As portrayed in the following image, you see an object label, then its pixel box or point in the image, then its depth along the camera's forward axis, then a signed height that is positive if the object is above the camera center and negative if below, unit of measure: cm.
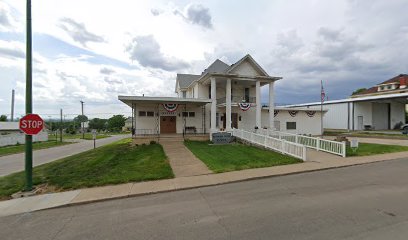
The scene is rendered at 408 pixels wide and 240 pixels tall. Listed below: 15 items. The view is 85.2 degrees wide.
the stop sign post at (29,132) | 731 -37
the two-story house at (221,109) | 2183 +130
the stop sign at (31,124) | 728 -10
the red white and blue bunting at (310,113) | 2862 +103
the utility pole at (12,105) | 5799 +417
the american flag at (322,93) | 2154 +272
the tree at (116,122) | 11962 -58
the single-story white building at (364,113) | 3284 +120
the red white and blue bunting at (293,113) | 2797 +101
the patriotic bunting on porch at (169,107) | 1996 +126
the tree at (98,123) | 12808 -126
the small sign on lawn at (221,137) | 1848 -137
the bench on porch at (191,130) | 2327 -95
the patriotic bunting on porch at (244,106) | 2220 +151
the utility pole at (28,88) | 746 +111
